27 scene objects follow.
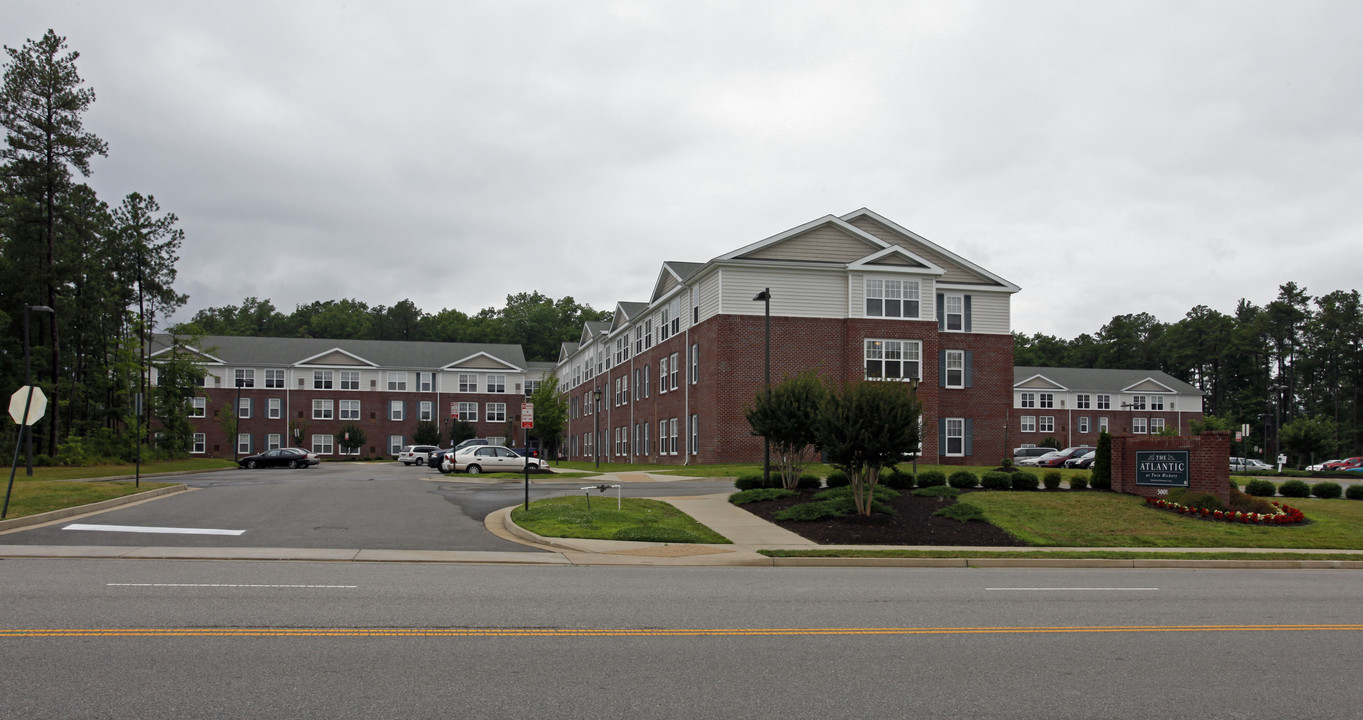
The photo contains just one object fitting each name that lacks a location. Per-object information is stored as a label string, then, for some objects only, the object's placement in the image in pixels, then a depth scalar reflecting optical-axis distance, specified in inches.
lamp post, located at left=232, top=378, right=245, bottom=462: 3166.1
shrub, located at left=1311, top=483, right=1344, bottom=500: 1155.3
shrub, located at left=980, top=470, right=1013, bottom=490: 1064.8
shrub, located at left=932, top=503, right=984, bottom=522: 841.4
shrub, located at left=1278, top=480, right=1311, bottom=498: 1155.3
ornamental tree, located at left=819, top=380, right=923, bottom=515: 825.5
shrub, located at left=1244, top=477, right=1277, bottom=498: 1100.3
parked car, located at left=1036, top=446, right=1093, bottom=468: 2127.1
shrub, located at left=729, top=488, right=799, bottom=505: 996.6
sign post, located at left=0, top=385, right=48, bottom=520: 740.0
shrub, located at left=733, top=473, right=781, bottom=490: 1076.8
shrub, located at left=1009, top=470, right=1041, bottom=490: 1071.6
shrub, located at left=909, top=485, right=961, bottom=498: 973.8
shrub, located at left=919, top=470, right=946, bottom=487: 1048.2
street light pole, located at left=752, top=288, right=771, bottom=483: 1050.1
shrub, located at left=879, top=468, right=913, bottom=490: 1029.8
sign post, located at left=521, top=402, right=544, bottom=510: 781.9
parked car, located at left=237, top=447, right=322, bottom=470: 2239.2
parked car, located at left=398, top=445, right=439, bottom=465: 2478.8
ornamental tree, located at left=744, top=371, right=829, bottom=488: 1000.2
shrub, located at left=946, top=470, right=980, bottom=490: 1067.9
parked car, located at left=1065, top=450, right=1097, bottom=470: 1926.7
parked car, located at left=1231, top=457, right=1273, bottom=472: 2317.5
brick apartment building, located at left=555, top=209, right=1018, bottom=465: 1748.3
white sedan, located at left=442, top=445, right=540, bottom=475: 1606.8
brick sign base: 947.3
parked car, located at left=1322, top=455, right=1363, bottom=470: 2414.7
